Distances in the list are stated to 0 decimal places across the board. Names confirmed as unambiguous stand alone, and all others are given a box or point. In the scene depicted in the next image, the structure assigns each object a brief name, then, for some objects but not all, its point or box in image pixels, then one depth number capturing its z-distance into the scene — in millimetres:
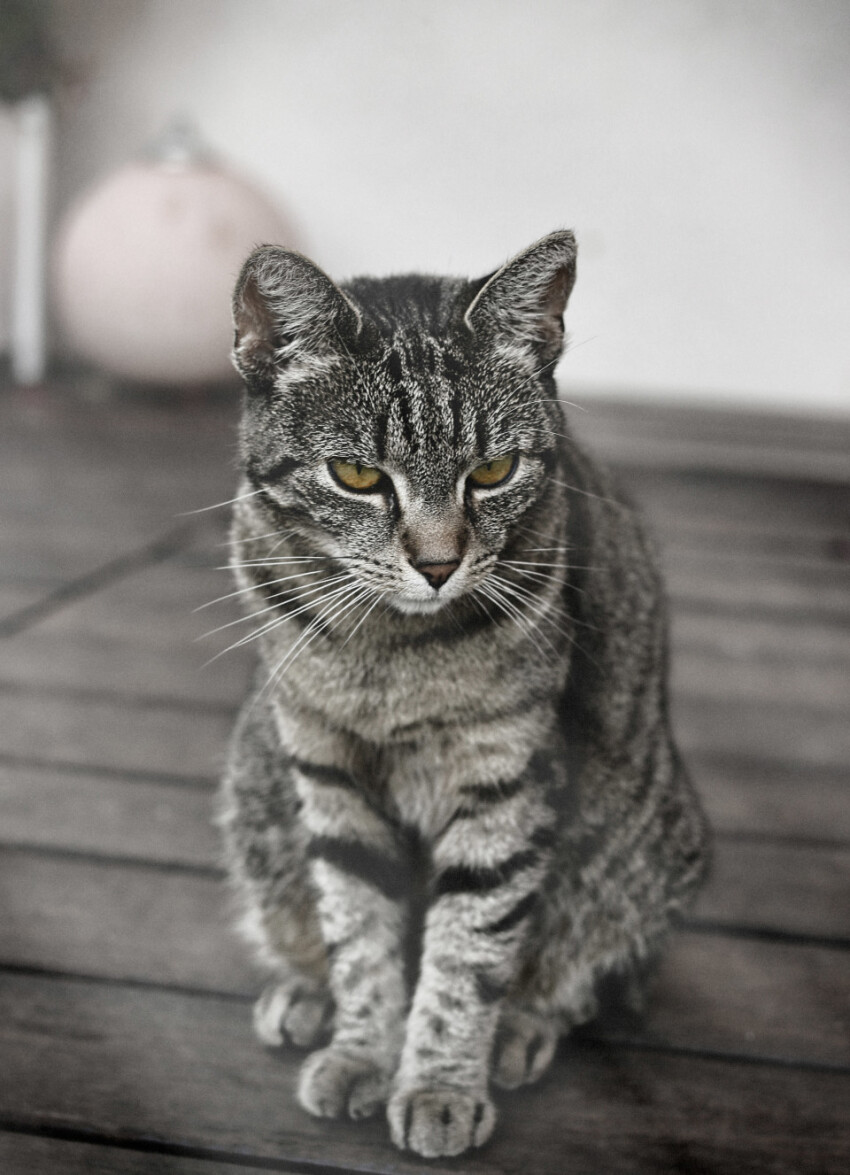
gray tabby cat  688
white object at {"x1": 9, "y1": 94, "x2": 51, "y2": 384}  2207
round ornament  1354
